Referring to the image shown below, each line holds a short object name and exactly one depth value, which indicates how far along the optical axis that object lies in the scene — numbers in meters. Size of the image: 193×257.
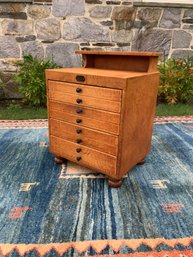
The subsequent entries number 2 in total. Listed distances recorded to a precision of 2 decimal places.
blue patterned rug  0.99
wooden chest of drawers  1.22
